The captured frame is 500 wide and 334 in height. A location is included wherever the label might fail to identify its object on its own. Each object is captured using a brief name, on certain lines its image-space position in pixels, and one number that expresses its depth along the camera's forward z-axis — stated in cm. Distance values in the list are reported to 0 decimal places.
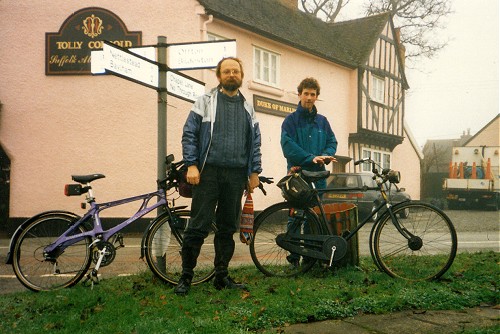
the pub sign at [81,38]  1272
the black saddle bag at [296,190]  506
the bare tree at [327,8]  2761
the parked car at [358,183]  1364
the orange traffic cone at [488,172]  2470
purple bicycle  475
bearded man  449
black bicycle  494
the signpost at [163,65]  481
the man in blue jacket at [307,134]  551
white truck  2433
